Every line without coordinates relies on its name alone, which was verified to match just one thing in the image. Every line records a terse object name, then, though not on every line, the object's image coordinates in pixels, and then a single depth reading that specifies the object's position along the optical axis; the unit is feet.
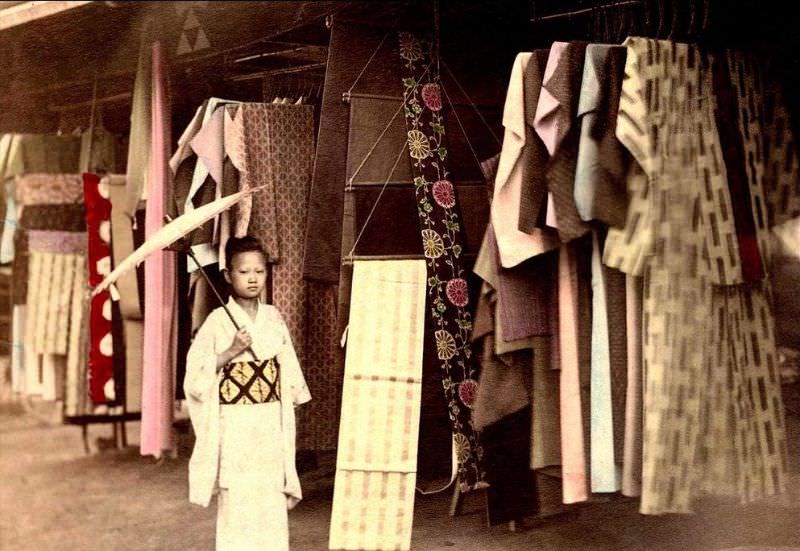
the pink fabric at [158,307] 14.48
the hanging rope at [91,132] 17.54
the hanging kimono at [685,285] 12.11
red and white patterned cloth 19.19
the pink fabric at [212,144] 14.49
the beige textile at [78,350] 20.10
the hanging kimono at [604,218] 11.98
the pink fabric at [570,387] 12.85
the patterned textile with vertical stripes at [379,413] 13.14
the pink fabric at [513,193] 12.61
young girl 12.70
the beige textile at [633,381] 12.48
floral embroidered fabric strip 14.52
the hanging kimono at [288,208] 14.85
